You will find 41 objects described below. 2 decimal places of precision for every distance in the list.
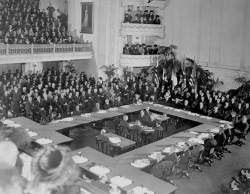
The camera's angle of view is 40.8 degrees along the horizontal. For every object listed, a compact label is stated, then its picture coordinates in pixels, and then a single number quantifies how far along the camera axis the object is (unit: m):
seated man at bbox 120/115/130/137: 12.37
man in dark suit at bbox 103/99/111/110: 15.51
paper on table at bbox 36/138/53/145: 10.09
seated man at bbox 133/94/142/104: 17.10
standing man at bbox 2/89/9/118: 15.31
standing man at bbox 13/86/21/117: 15.19
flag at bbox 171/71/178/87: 22.35
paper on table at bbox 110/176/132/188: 7.51
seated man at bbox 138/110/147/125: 13.35
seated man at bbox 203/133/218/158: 10.97
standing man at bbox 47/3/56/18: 26.48
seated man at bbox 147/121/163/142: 12.57
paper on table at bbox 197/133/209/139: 11.49
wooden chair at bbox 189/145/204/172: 10.14
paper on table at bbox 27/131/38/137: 10.74
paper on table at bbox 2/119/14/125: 11.83
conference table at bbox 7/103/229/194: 7.78
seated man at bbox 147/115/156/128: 13.04
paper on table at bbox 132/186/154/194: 7.17
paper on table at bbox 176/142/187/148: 10.45
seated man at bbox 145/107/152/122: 13.33
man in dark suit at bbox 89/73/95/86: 21.78
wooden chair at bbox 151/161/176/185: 8.66
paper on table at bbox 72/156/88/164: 8.78
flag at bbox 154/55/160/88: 22.18
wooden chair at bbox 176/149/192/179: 9.75
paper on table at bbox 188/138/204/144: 11.05
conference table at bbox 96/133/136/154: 10.38
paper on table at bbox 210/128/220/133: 12.27
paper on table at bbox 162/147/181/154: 9.84
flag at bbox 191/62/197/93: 20.97
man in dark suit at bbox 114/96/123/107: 16.33
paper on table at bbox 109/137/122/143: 10.70
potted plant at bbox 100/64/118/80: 23.30
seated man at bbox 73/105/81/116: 14.06
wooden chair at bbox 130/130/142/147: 12.89
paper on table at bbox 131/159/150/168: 8.79
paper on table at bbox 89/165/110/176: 8.09
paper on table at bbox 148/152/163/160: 9.42
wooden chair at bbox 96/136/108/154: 11.02
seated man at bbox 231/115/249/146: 13.47
